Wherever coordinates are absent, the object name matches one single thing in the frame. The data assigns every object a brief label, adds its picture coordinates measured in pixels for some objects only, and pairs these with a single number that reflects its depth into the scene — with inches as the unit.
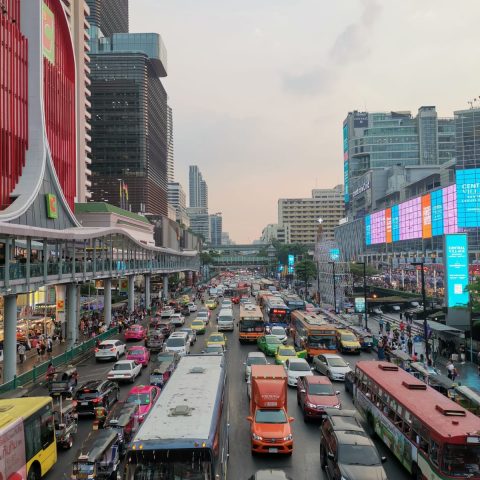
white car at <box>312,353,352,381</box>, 980.6
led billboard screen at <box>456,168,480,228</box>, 3129.9
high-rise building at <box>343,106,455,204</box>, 6589.6
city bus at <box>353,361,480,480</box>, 432.5
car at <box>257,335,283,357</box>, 1254.3
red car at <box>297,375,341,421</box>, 710.5
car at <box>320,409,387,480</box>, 456.8
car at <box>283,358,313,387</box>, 920.3
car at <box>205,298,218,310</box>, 2561.5
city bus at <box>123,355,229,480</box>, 371.6
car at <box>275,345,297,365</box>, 1067.3
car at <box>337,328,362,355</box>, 1307.8
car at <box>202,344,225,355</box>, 1090.7
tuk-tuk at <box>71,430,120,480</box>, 489.1
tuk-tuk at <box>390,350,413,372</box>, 950.7
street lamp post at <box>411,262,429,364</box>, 1115.3
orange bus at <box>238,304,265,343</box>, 1459.2
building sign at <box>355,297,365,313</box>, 1824.1
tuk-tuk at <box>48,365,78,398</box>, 859.4
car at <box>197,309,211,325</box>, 1881.8
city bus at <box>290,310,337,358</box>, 1199.6
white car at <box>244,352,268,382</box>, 933.7
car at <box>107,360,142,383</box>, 976.3
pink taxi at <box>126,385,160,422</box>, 681.0
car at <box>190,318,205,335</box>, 1668.3
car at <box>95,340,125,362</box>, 1234.6
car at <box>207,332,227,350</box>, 1198.8
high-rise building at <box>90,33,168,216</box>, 6727.4
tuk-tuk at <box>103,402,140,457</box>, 591.2
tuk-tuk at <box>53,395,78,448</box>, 626.5
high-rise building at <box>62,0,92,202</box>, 3319.4
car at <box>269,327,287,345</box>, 1407.5
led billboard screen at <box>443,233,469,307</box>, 1563.7
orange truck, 578.9
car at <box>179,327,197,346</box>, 1420.0
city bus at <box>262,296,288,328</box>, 1775.6
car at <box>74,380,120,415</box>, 751.7
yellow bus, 448.5
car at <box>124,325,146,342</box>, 1576.0
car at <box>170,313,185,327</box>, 1866.1
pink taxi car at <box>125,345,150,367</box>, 1134.4
